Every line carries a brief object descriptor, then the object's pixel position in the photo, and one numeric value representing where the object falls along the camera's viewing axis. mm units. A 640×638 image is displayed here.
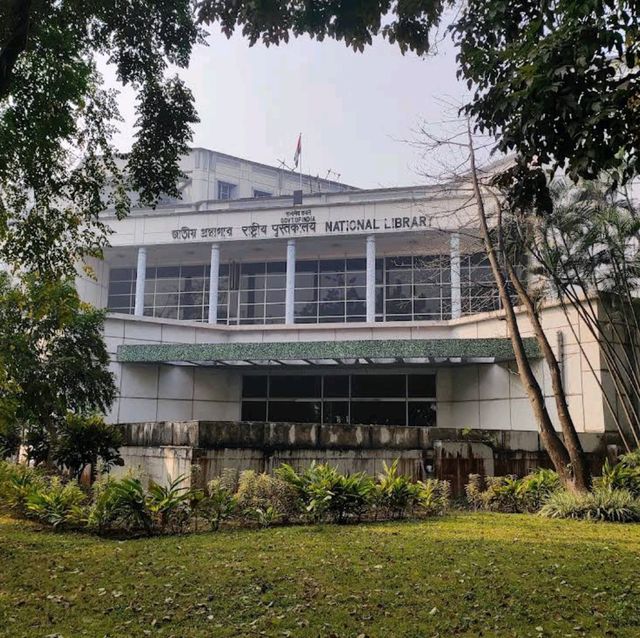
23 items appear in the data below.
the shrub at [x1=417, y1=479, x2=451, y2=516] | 10734
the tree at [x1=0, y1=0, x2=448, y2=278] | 8000
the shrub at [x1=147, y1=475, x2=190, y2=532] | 8750
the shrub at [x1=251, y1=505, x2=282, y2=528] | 9484
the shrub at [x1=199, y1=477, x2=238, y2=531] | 9172
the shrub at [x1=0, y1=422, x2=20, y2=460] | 14889
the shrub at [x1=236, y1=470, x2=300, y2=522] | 9889
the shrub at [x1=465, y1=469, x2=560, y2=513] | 12125
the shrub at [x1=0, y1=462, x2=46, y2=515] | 9601
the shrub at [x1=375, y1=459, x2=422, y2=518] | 10352
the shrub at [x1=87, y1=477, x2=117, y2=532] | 8773
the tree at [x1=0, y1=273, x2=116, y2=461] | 12898
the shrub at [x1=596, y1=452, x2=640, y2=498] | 12172
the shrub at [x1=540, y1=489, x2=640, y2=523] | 11008
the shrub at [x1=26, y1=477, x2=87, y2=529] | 9109
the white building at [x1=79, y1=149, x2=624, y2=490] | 13375
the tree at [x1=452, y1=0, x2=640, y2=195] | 5156
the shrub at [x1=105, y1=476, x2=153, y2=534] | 8648
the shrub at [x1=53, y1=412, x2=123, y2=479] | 12578
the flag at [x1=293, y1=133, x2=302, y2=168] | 41469
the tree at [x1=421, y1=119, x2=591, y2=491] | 12258
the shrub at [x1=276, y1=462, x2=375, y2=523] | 9641
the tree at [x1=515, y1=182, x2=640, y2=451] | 14930
